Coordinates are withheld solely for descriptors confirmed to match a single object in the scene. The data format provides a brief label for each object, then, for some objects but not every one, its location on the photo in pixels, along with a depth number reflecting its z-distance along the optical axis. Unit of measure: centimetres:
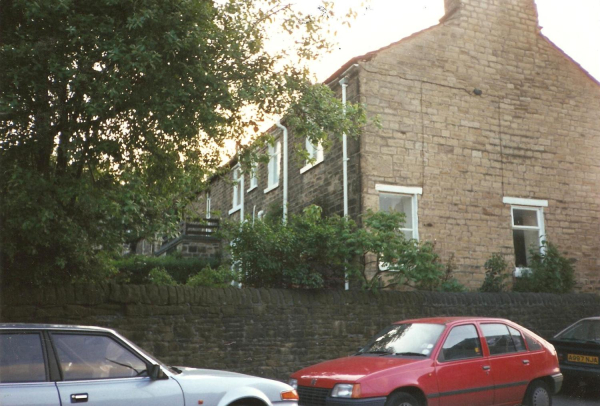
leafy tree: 855
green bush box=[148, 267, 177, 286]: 1535
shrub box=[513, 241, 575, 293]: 1655
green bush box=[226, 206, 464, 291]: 1243
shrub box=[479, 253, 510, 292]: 1592
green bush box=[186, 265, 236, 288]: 1311
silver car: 498
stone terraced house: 1656
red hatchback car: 765
